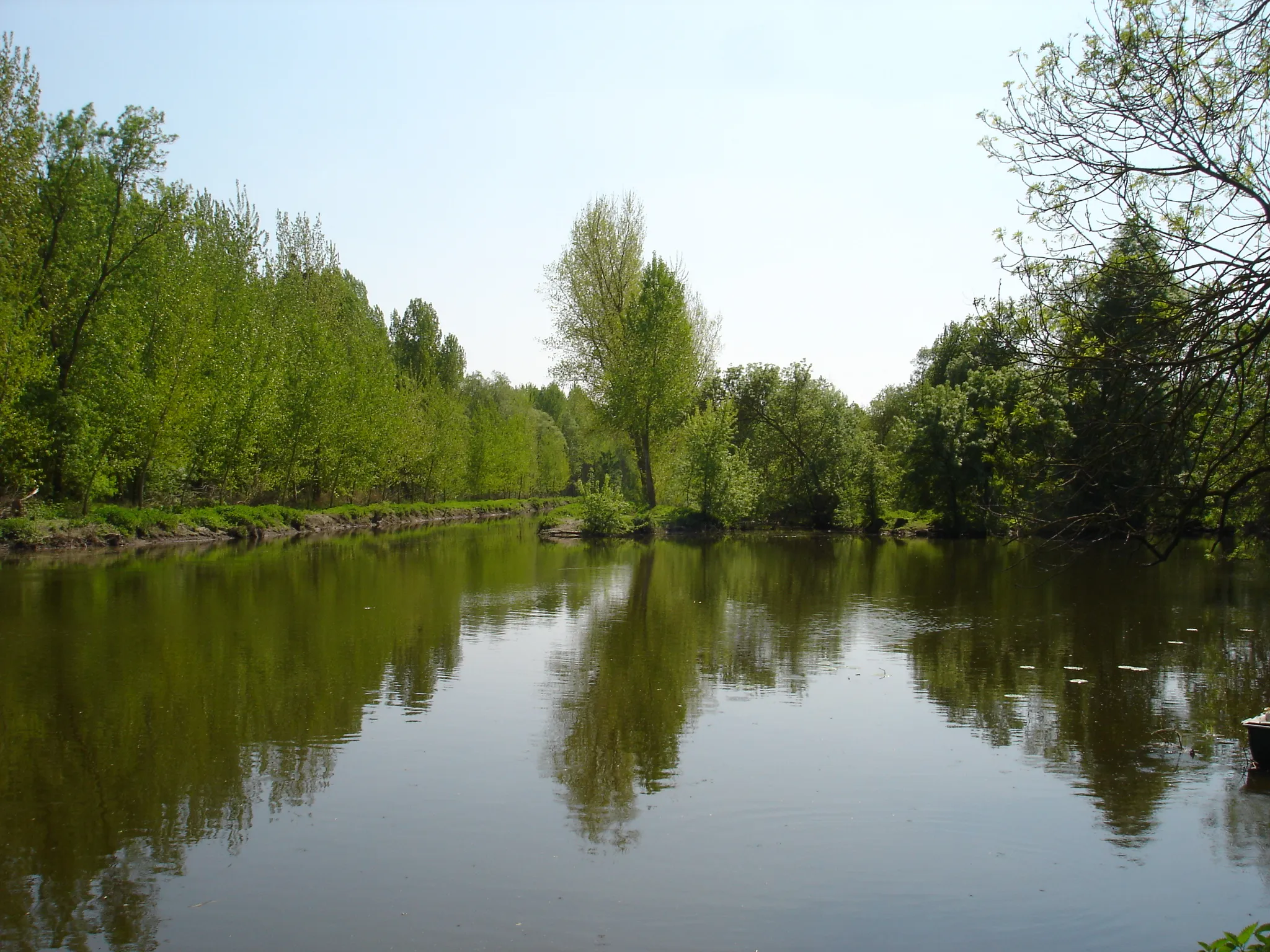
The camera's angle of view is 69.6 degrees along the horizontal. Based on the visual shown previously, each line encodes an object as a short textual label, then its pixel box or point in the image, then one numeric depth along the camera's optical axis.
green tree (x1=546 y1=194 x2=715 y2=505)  45.69
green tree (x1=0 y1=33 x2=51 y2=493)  27.73
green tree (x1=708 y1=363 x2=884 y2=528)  47.41
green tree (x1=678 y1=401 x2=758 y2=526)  44.28
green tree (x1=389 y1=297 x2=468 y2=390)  68.25
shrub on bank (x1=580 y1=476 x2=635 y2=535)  42.22
